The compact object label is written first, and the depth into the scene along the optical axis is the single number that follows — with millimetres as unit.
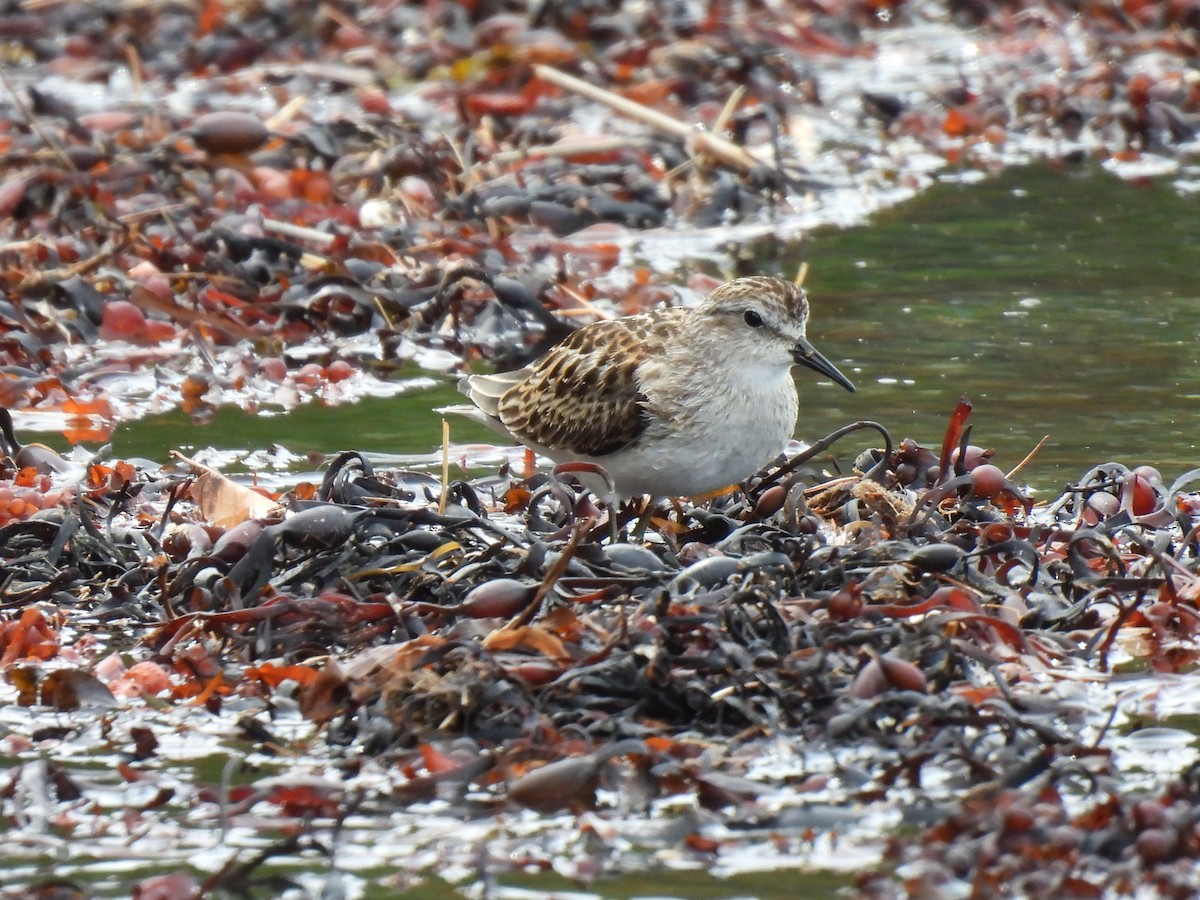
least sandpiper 12094
